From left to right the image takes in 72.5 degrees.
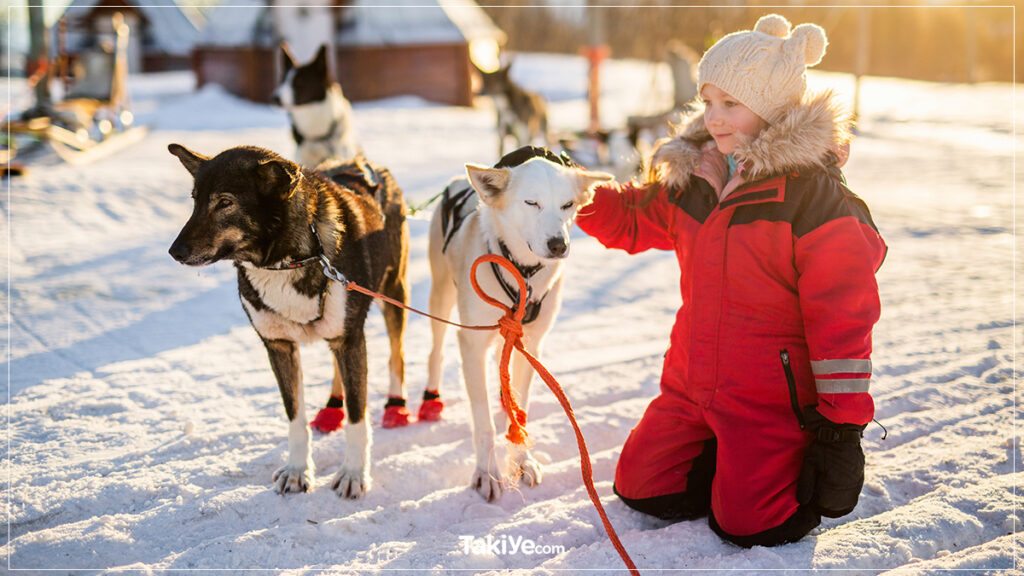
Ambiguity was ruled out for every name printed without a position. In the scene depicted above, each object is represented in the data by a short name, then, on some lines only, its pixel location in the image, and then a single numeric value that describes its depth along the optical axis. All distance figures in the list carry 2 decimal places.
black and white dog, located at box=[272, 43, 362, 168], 5.25
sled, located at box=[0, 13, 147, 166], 8.83
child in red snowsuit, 2.21
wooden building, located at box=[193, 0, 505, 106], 17.75
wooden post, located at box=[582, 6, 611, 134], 15.79
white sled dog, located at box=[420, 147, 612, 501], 2.46
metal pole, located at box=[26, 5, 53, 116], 11.62
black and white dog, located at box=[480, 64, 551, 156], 10.82
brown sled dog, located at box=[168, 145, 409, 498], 2.22
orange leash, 2.48
